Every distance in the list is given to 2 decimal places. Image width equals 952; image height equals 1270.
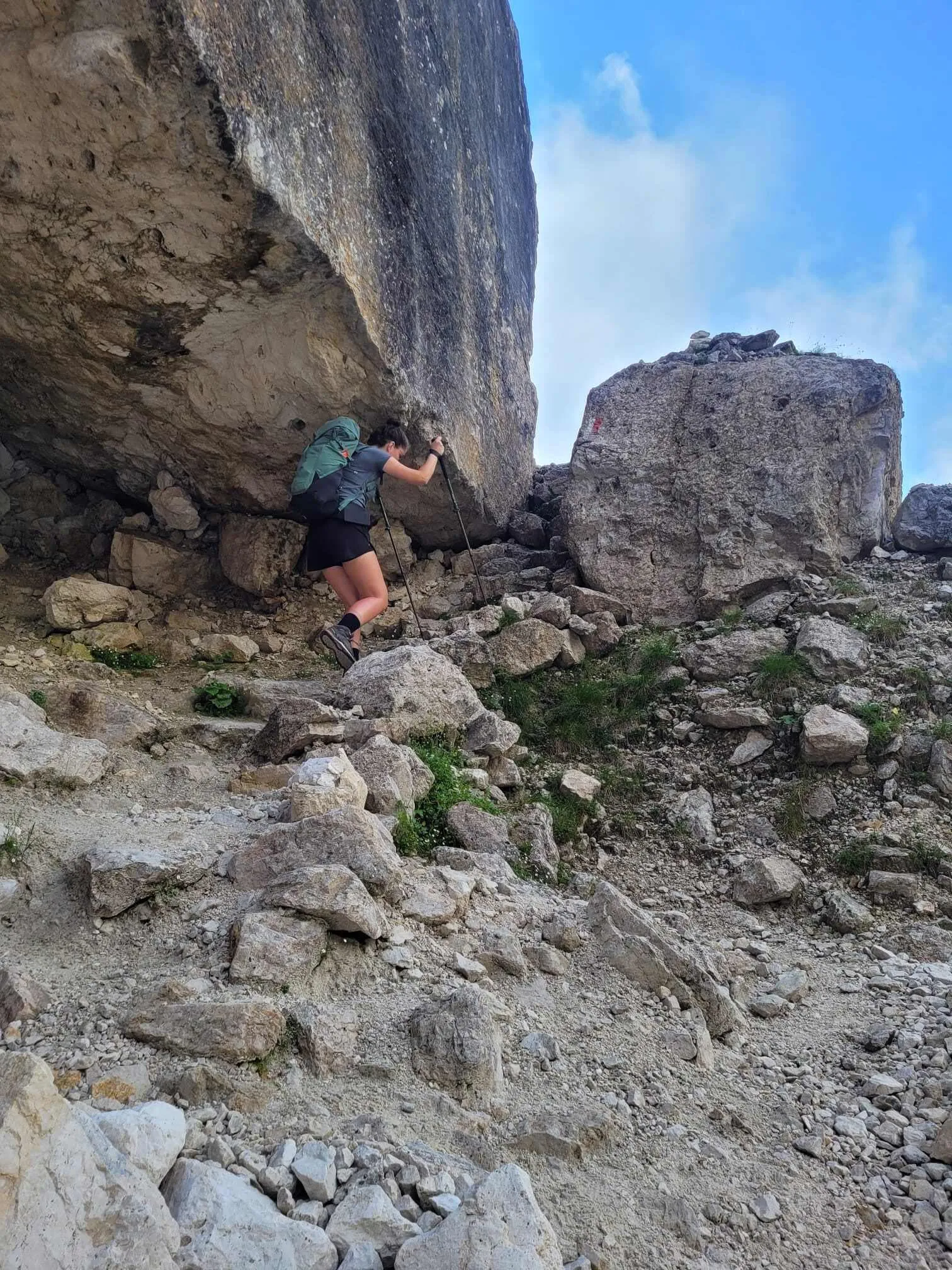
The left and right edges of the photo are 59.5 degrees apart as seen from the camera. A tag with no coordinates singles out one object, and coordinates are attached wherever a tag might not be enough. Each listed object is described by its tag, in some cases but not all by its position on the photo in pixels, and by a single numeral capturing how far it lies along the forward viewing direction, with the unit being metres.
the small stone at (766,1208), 2.62
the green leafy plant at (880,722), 5.89
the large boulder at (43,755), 4.48
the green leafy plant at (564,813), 5.61
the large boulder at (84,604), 7.34
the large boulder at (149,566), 8.34
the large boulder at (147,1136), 2.10
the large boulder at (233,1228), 1.95
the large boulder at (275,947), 3.17
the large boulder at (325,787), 4.29
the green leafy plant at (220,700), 6.36
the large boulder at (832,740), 5.81
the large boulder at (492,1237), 2.00
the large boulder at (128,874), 3.48
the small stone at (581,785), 5.90
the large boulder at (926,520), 8.30
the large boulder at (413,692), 5.84
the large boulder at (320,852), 3.82
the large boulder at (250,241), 4.98
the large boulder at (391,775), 4.79
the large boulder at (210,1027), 2.72
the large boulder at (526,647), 7.16
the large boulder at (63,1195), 1.75
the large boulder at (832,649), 6.58
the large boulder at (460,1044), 2.95
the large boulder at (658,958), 3.80
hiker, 6.99
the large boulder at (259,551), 8.57
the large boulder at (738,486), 8.13
